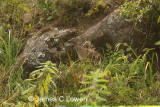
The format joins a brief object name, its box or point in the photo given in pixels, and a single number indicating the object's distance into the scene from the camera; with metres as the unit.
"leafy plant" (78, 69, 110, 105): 6.53
